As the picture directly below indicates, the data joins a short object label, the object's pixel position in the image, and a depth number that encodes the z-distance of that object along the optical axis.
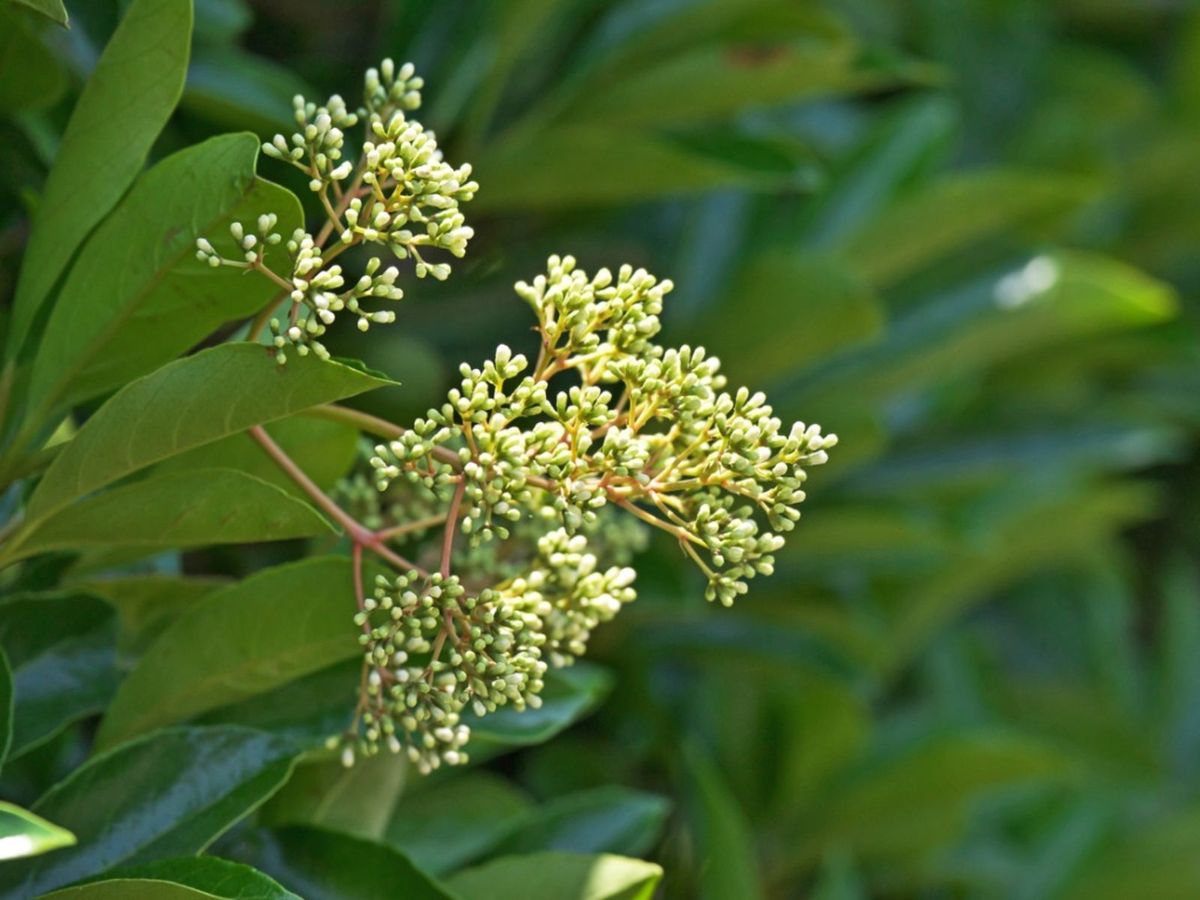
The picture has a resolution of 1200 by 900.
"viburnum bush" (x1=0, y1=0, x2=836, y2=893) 0.65
